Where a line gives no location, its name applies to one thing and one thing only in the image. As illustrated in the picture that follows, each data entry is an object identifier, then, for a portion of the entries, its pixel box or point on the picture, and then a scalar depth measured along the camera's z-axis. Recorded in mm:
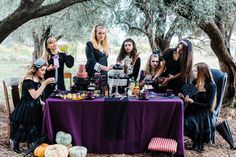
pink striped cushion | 3680
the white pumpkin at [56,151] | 3579
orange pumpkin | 3672
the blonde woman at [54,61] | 4340
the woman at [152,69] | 4316
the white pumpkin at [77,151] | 3693
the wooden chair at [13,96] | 4133
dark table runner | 3785
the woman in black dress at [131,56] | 4406
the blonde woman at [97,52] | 4297
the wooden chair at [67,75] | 5186
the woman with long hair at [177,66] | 4148
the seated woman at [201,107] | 4082
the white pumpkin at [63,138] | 3793
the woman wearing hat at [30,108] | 3842
